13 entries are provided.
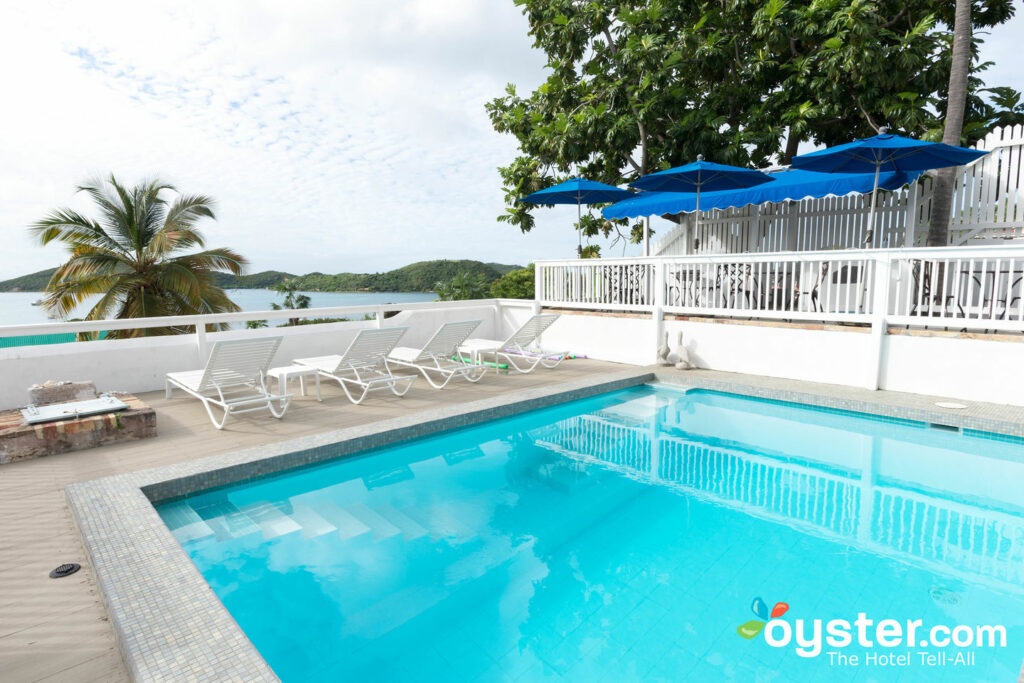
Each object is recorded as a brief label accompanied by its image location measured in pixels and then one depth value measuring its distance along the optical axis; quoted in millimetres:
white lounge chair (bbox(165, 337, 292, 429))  5367
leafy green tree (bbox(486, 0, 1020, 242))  10383
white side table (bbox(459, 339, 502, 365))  8219
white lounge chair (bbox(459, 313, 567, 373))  8070
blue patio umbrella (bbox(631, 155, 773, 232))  8797
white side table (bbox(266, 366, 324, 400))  6357
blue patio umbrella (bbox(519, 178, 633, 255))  10086
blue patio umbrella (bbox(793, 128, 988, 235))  6934
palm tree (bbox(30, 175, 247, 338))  12625
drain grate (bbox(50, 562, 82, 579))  2873
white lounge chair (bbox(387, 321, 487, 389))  7250
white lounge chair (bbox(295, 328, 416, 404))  6430
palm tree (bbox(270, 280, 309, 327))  26156
